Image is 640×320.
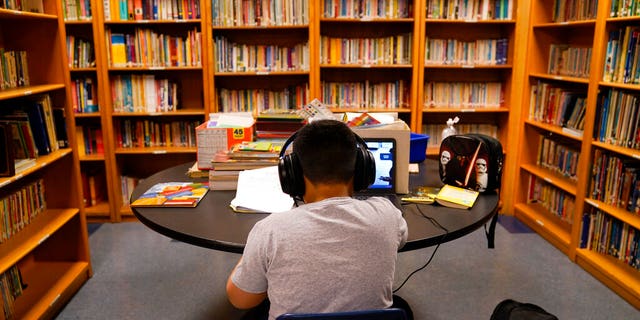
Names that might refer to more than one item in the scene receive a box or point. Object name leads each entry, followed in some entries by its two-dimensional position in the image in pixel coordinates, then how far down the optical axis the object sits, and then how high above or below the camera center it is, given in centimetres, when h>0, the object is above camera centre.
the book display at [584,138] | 287 -46
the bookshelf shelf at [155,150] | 394 -64
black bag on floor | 124 -61
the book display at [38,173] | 242 -56
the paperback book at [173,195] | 194 -51
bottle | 317 -39
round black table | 160 -53
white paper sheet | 186 -47
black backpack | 203 -39
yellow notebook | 189 -50
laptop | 199 -40
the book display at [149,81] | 378 -11
